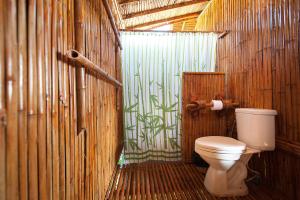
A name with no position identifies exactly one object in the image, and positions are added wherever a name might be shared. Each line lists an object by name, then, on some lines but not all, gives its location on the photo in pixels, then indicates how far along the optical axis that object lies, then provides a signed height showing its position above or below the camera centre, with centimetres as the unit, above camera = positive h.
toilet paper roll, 234 -10
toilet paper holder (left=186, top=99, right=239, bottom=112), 232 -9
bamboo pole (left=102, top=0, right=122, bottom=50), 145 +76
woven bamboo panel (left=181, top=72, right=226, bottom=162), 249 -28
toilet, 160 -48
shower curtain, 254 +9
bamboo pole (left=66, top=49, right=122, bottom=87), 79 +19
